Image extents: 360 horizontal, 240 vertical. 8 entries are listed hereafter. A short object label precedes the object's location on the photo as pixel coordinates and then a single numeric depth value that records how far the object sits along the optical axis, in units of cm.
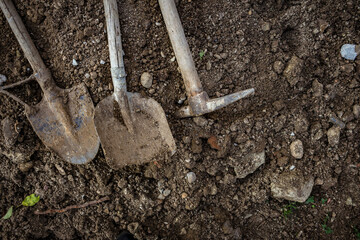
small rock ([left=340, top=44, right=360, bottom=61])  190
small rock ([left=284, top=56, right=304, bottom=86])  190
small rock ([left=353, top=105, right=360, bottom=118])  194
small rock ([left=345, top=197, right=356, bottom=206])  206
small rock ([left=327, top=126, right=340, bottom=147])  194
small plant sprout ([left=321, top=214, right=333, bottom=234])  205
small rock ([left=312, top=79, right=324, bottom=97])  193
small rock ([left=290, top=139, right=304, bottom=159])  195
